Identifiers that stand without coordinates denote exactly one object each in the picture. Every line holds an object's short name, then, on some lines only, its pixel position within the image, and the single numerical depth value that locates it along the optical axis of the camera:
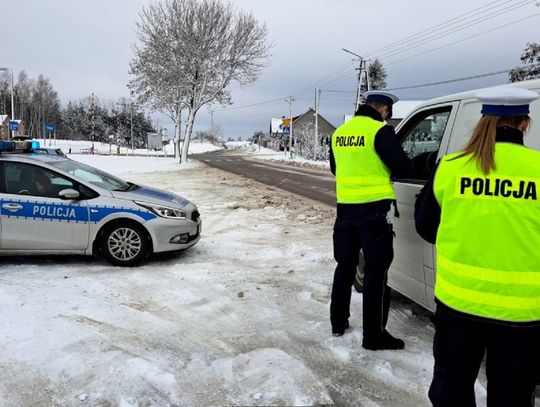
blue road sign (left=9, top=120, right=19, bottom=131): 34.25
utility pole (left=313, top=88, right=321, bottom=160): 47.00
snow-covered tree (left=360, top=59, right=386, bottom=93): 74.09
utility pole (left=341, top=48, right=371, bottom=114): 36.56
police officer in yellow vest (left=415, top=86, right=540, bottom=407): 1.83
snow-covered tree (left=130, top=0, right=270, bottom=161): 31.03
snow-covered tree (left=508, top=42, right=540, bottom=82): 30.67
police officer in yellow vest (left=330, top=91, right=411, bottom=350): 3.49
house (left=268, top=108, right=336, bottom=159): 52.34
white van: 3.45
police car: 5.82
